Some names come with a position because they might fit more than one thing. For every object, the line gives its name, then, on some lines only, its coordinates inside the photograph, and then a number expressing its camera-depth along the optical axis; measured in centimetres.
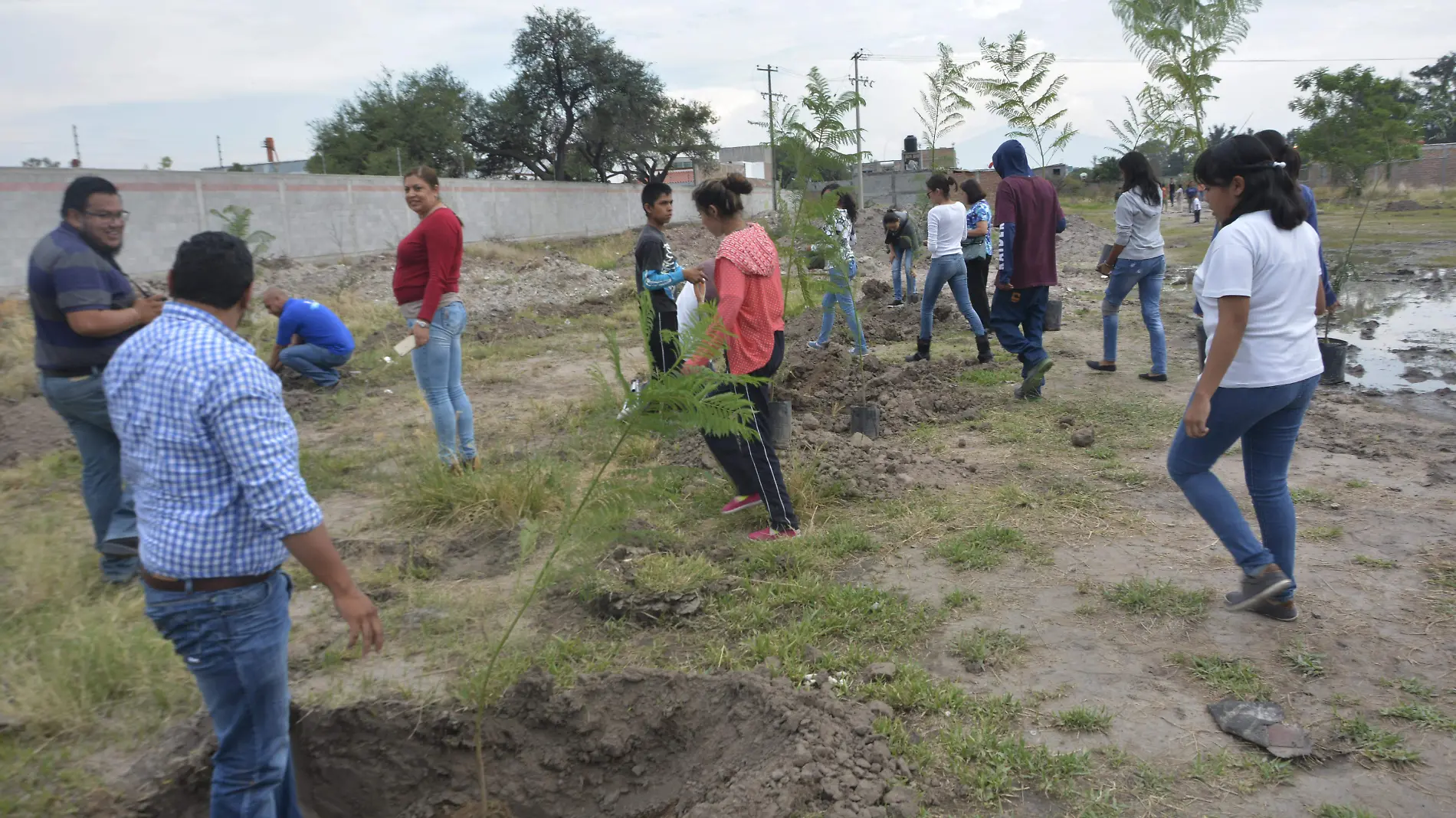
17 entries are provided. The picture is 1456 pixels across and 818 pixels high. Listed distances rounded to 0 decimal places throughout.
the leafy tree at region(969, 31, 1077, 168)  1121
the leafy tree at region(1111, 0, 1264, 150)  940
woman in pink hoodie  445
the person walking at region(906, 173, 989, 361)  849
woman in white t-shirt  332
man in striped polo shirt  409
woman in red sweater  521
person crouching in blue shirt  873
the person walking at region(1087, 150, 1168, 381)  726
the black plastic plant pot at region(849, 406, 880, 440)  666
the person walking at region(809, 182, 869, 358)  670
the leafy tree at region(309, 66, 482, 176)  3644
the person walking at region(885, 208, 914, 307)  1220
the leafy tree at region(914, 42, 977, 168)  1466
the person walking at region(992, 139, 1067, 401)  715
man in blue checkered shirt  208
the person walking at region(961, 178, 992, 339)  905
